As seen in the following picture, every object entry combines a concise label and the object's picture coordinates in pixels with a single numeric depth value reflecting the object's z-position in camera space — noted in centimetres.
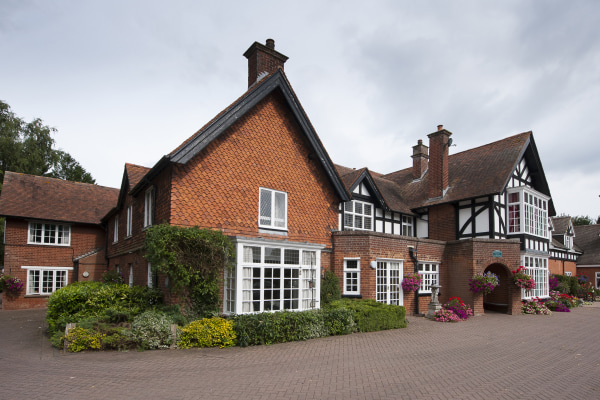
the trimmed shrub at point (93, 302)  1145
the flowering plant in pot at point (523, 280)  1844
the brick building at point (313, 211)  1252
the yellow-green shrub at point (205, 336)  1023
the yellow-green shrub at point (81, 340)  953
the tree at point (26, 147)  3459
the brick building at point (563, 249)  3394
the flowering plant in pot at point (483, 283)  1733
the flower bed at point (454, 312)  1595
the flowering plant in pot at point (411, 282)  1680
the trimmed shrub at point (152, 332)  994
